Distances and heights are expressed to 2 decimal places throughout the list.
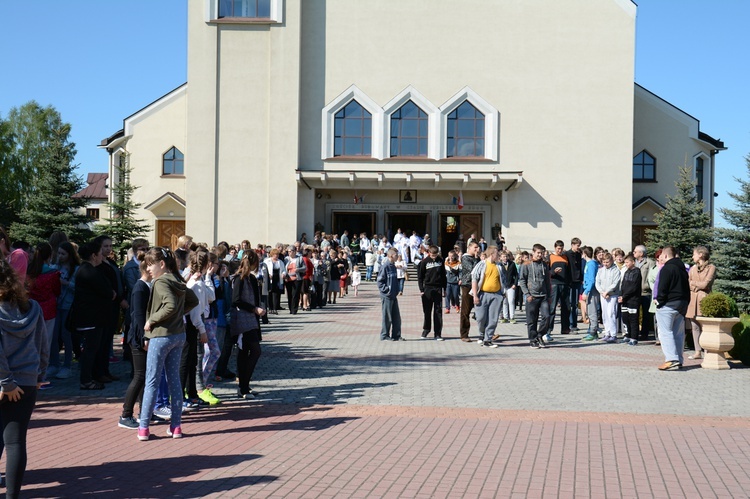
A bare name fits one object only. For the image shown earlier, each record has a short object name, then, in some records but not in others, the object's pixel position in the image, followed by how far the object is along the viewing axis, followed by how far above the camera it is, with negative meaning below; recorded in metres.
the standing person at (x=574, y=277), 17.03 -0.52
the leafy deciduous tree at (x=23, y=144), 55.78 +8.02
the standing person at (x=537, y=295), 14.95 -0.83
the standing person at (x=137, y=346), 7.64 -1.01
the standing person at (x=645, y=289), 15.88 -0.72
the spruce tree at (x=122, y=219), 32.28 +1.33
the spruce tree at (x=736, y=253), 17.94 +0.08
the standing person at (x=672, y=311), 12.09 -0.90
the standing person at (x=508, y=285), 18.38 -0.78
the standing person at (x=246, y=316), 9.27 -0.83
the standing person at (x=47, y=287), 9.55 -0.50
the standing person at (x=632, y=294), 15.55 -0.81
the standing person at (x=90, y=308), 9.84 -0.79
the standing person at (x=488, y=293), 14.86 -0.80
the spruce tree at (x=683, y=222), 30.69 +1.40
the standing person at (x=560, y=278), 16.55 -0.53
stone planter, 12.19 -1.38
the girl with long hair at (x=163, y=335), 7.39 -0.86
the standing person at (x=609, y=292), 15.77 -0.79
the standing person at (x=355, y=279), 28.11 -1.03
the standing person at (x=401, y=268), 23.30 -0.53
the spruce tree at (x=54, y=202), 30.27 +1.89
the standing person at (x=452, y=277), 19.14 -0.64
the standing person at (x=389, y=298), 15.41 -0.96
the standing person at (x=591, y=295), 16.36 -0.91
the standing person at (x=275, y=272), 20.42 -0.58
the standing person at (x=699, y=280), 12.77 -0.42
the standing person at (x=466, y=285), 15.77 -0.70
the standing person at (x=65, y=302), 10.77 -0.80
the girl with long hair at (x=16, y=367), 5.06 -0.83
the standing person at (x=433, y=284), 15.86 -0.69
